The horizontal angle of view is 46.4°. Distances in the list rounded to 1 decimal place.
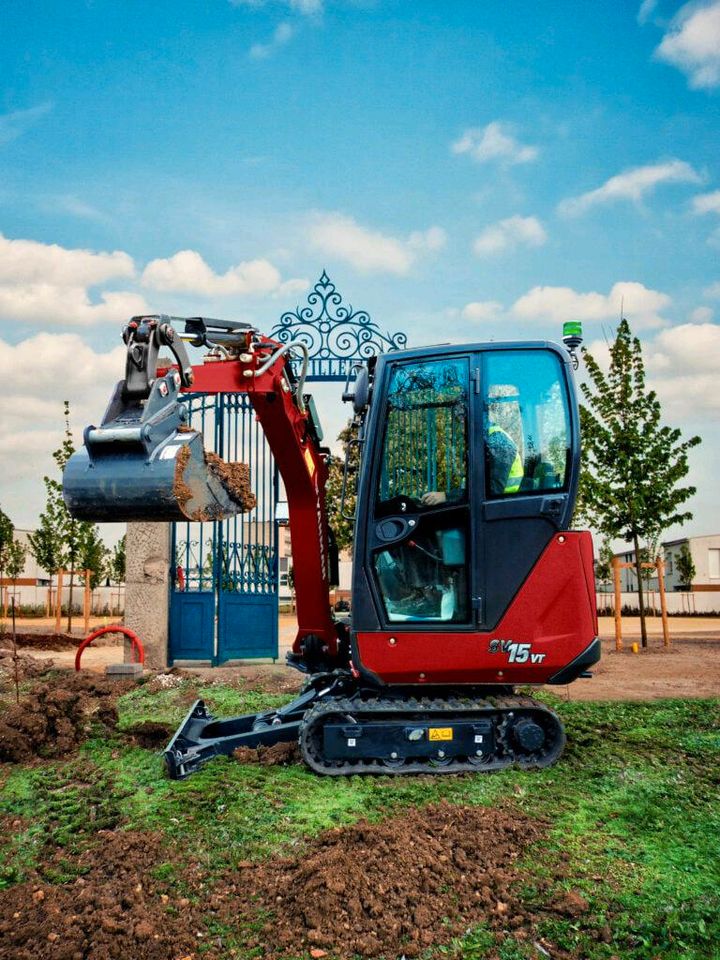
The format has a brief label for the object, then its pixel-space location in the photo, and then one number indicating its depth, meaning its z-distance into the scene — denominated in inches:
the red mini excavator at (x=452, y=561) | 221.8
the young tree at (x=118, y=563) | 1270.9
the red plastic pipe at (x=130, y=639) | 367.1
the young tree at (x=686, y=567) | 1551.4
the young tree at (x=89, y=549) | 737.5
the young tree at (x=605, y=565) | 1534.2
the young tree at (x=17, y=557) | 1142.0
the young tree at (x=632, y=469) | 595.2
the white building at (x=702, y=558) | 1852.9
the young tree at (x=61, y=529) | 722.8
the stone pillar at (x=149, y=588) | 453.1
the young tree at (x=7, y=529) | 1000.9
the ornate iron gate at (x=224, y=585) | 458.3
